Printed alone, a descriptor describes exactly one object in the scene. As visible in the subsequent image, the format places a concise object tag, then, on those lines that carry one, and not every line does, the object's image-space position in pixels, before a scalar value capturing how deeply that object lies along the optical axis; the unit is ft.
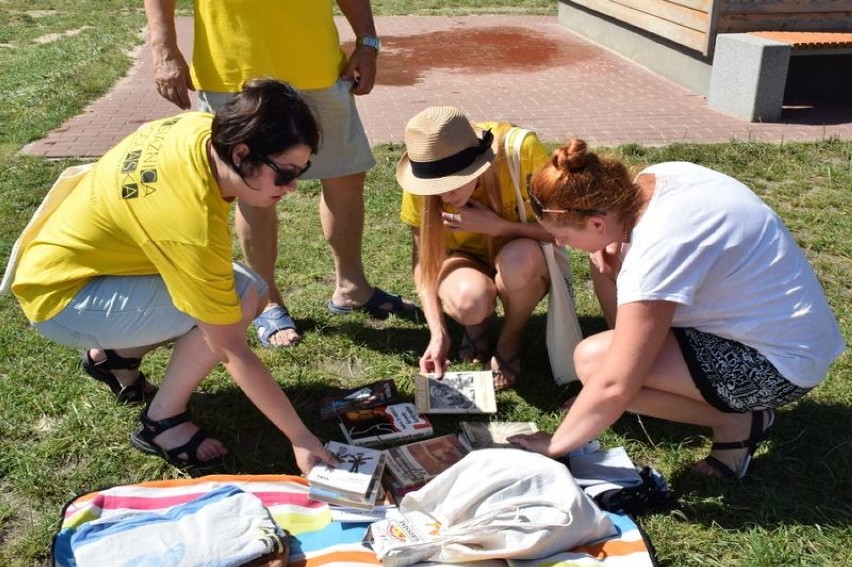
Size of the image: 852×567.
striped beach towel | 7.72
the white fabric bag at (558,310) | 10.44
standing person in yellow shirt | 11.41
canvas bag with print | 7.47
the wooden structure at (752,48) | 23.00
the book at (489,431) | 9.80
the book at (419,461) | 8.87
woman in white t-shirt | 7.75
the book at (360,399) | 10.41
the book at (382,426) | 9.97
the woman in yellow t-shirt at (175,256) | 7.79
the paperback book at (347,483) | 8.29
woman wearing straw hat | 9.90
